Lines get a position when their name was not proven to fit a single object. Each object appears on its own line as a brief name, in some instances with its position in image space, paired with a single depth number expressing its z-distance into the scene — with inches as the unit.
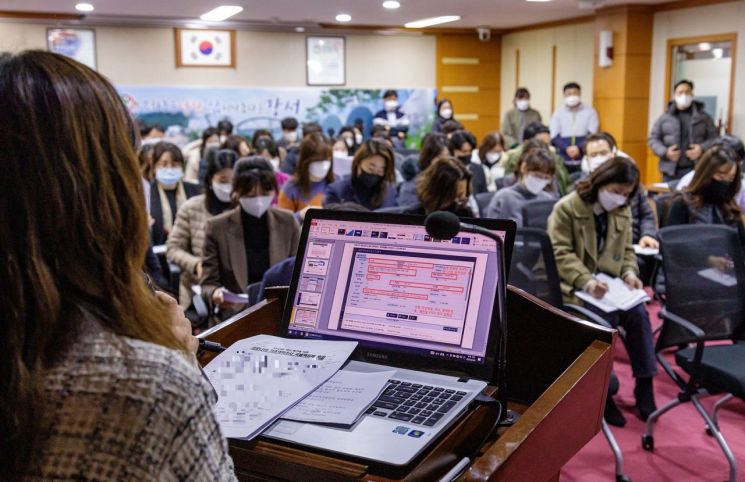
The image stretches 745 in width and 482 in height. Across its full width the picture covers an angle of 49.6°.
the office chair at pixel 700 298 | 132.9
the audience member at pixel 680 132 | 349.7
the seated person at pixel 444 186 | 160.2
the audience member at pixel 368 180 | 215.0
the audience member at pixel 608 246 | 155.7
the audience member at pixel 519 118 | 462.9
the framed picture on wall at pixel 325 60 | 497.4
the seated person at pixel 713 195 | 184.4
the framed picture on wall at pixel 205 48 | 464.1
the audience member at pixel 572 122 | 419.2
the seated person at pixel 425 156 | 234.1
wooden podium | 47.8
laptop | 59.9
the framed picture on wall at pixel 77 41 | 441.7
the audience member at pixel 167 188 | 217.8
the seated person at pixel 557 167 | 268.7
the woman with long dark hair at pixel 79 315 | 33.3
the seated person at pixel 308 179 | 227.1
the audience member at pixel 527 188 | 199.8
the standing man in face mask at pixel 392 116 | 476.1
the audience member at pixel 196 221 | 173.9
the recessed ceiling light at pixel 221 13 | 393.4
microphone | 55.7
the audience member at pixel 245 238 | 155.2
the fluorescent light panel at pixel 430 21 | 458.6
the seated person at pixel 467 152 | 281.3
